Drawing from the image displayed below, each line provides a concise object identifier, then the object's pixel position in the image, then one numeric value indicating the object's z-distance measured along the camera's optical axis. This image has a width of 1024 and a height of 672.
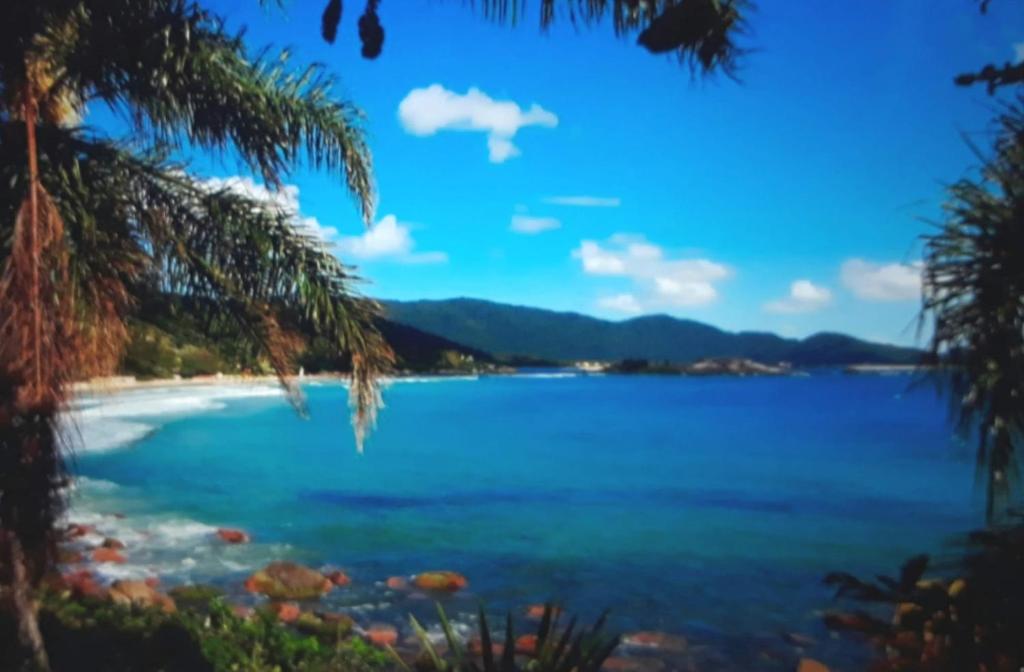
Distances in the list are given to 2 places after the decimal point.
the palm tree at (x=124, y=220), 4.77
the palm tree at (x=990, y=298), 2.02
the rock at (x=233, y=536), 15.79
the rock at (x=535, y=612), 11.42
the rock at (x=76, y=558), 11.81
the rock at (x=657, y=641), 10.11
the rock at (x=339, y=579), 12.56
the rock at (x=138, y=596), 8.30
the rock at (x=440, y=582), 12.54
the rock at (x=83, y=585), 8.17
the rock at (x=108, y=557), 12.89
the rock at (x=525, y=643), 9.34
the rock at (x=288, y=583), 11.30
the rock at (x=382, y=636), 9.17
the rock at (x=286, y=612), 9.74
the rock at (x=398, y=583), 12.48
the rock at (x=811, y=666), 8.98
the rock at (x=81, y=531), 14.41
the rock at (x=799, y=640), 10.63
